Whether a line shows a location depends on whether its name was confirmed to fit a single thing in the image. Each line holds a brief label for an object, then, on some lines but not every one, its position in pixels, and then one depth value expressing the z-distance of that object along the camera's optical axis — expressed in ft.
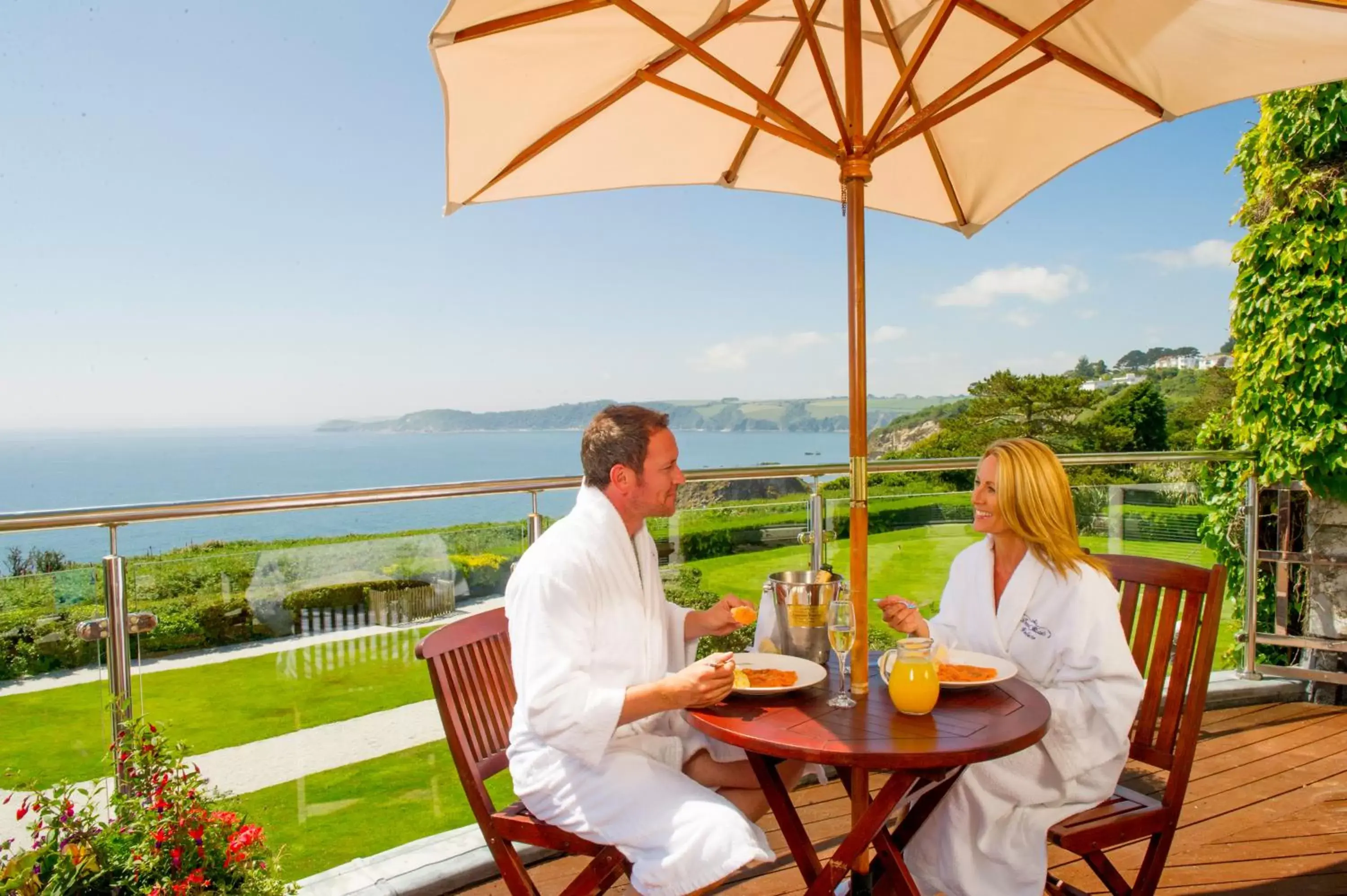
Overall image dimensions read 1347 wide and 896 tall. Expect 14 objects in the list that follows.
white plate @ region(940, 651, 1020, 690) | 7.02
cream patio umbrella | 6.98
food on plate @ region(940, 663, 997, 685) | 6.76
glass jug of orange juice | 6.13
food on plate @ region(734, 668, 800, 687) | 6.79
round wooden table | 5.53
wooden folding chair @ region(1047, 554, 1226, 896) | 7.01
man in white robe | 6.09
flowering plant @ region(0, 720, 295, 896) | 6.08
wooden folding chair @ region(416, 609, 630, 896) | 6.51
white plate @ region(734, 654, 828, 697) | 6.88
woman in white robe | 7.11
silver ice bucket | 7.34
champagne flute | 6.38
